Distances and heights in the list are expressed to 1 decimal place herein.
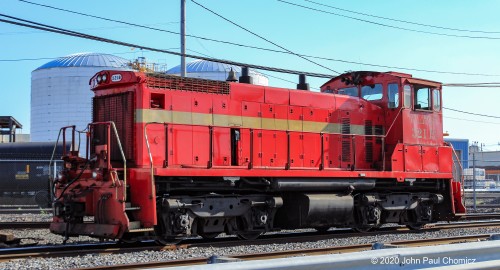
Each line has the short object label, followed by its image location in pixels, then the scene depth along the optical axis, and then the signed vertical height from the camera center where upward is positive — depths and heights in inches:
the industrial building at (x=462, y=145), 2164.1 +36.5
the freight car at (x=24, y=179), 992.2 -38.0
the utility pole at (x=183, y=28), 756.6 +173.0
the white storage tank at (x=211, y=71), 1541.6 +234.7
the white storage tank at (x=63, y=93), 1675.7 +191.2
